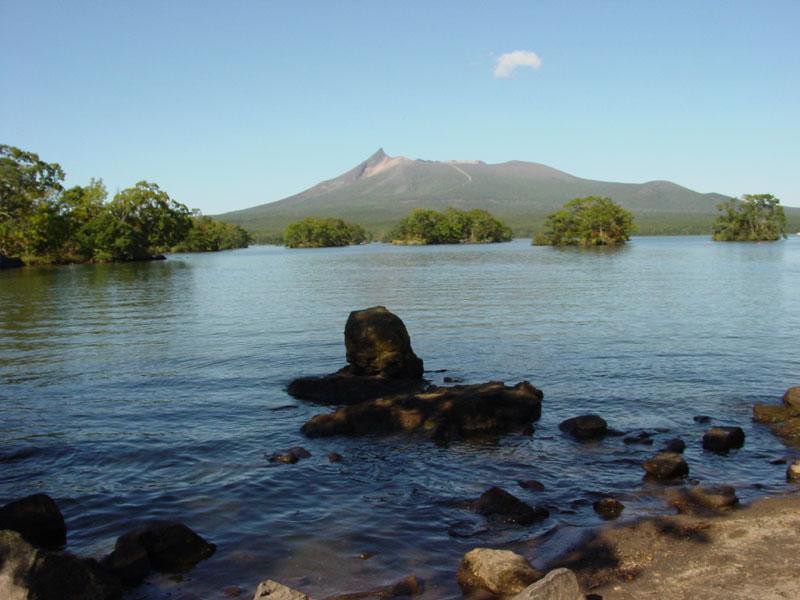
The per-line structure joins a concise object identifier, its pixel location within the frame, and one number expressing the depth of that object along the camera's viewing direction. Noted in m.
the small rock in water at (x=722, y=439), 12.85
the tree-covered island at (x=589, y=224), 162.88
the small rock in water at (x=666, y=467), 11.39
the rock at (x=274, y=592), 6.57
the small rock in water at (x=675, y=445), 12.95
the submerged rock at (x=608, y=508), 9.95
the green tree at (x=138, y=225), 114.00
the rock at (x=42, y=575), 6.59
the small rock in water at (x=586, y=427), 13.80
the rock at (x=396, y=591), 7.72
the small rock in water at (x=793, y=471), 11.26
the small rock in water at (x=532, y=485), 11.11
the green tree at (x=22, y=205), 97.56
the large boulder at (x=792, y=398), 15.24
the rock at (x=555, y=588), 6.12
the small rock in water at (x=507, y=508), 9.78
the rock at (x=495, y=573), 7.57
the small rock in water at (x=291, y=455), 12.70
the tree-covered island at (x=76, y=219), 98.81
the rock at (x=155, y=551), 8.09
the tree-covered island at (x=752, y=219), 165.00
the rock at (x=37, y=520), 8.90
